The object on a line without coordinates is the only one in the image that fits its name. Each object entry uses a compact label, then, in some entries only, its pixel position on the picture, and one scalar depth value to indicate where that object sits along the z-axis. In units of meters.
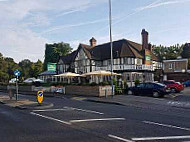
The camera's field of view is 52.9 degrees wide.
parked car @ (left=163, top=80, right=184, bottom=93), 23.03
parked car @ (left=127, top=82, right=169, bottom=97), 19.07
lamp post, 20.25
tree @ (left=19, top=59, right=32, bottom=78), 81.82
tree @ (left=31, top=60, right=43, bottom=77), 67.78
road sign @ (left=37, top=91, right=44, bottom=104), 13.48
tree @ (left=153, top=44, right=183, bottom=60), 79.14
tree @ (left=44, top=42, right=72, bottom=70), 68.12
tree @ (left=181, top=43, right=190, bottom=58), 68.69
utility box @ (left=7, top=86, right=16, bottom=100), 17.62
